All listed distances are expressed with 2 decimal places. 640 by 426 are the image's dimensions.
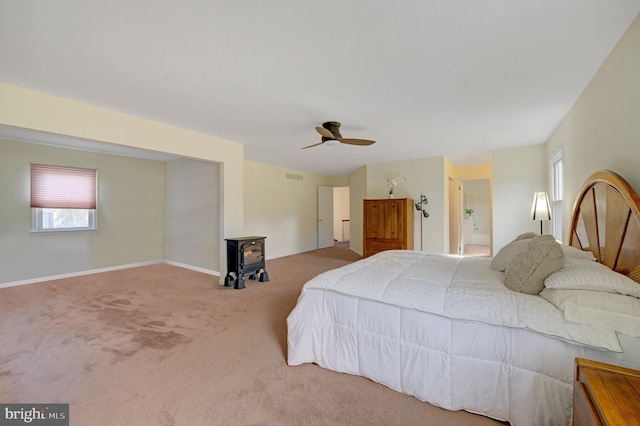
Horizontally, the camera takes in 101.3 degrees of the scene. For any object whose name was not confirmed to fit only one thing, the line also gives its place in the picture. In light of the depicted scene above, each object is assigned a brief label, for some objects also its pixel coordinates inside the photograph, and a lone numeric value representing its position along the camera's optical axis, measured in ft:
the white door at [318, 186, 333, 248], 26.27
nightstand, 2.64
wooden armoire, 17.03
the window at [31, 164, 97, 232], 14.62
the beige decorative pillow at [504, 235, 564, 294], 5.48
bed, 4.46
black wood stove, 13.57
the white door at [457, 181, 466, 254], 23.09
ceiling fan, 10.51
